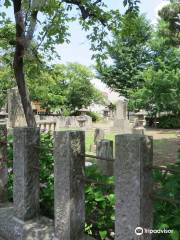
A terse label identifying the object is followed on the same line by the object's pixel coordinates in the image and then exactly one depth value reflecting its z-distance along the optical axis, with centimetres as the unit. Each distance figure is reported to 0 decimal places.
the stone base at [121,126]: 1629
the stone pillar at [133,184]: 157
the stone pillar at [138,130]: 1149
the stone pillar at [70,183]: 199
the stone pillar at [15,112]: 854
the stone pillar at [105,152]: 471
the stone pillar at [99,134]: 938
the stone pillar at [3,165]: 281
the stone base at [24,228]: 221
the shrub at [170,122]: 2092
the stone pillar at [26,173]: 236
